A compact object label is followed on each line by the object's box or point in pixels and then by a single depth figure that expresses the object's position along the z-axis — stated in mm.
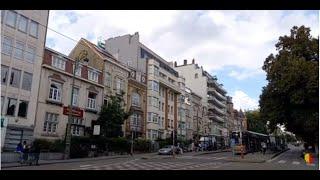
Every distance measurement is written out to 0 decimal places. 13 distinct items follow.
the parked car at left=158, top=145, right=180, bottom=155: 31629
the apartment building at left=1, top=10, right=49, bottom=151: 22445
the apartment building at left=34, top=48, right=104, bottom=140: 25557
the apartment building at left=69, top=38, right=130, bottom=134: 33377
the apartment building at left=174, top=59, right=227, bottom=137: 64514
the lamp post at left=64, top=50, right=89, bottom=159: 21097
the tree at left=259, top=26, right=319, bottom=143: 24955
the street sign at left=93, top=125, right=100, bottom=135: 25806
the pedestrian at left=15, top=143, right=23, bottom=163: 18147
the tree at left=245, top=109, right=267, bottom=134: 73625
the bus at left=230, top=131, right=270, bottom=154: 31365
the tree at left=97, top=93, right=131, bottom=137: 29457
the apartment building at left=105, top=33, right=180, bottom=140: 40824
